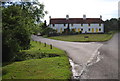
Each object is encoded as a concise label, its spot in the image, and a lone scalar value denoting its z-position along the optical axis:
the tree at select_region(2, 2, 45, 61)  12.56
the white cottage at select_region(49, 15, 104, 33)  69.53
